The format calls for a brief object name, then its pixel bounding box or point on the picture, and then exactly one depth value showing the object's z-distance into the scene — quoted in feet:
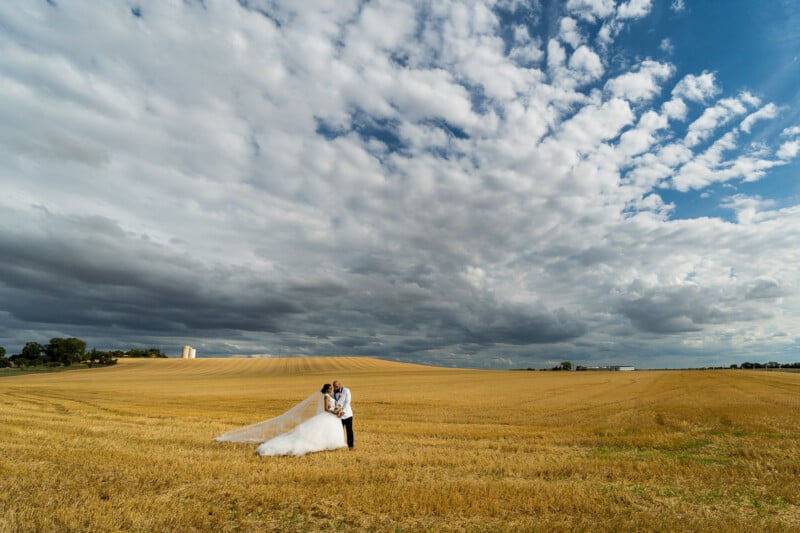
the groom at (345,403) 54.68
